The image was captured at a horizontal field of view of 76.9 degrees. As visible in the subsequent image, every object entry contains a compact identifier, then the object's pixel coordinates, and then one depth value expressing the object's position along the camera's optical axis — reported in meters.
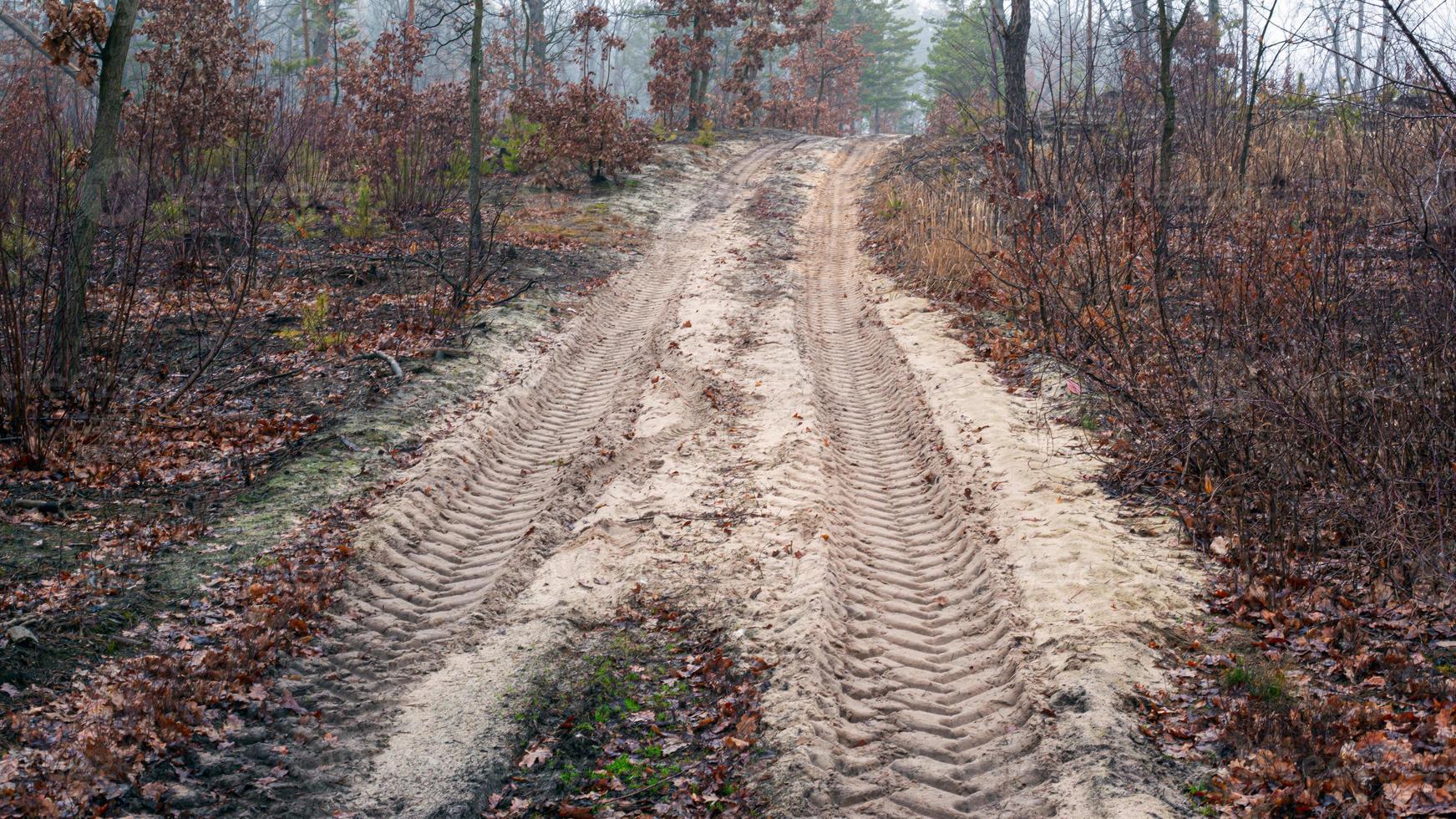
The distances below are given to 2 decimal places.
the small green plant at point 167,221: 11.30
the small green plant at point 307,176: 17.48
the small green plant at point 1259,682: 4.27
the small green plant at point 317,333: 10.21
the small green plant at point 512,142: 21.44
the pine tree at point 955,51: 37.28
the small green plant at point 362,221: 14.77
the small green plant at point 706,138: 26.38
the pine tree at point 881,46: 50.16
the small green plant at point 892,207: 17.21
